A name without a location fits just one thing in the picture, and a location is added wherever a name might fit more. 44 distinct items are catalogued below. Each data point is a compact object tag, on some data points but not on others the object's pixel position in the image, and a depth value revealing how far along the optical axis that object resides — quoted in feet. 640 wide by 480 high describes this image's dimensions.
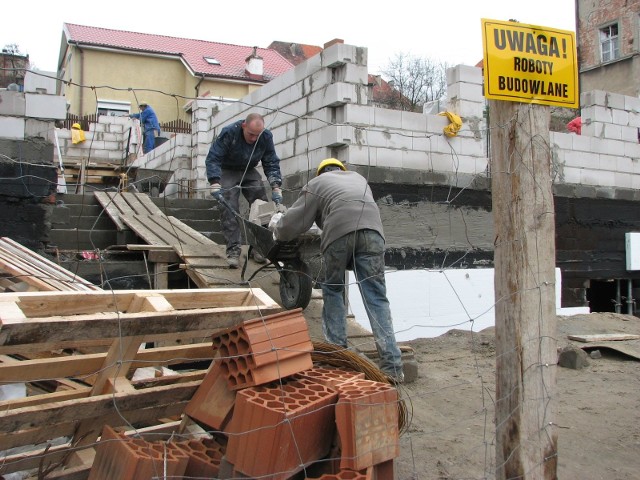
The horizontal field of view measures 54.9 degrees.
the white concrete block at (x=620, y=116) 31.83
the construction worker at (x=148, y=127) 48.22
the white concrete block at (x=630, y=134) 32.09
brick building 81.15
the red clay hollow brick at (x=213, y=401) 9.41
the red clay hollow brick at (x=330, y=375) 9.84
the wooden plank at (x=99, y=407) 8.41
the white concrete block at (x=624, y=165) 31.99
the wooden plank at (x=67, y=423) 9.25
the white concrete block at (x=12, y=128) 19.93
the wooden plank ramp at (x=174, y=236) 19.93
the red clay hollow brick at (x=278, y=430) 8.34
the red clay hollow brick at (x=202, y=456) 9.25
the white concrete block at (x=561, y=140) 29.25
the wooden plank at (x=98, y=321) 7.67
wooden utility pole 10.03
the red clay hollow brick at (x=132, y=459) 8.45
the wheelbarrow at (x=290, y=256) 17.84
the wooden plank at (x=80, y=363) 9.23
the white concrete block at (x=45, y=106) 20.24
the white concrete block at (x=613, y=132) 31.40
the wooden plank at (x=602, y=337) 23.34
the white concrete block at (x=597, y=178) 30.81
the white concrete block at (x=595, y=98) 31.42
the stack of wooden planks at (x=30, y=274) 13.24
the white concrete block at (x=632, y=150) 32.22
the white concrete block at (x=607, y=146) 31.01
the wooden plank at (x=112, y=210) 24.93
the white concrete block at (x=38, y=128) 20.26
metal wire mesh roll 11.16
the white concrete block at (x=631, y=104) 32.38
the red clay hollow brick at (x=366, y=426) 8.55
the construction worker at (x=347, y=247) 15.49
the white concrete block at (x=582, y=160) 30.14
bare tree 103.00
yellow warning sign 9.98
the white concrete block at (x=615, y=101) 31.73
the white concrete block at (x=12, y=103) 19.95
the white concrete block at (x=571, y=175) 30.09
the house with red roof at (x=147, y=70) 91.91
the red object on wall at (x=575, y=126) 35.48
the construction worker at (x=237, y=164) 21.08
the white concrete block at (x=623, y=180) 32.09
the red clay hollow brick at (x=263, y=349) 9.18
